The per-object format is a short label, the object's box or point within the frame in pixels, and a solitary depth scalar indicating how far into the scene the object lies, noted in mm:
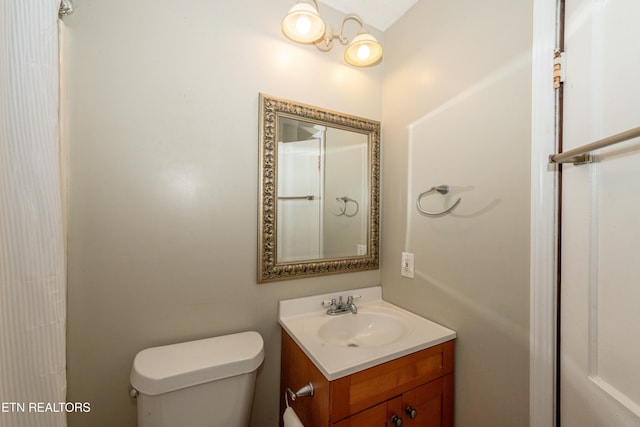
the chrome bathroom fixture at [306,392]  913
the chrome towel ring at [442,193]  1086
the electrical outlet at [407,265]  1292
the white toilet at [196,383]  830
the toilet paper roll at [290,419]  879
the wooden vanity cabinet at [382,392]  824
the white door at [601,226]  600
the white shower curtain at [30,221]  568
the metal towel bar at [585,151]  524
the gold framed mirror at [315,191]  1184
